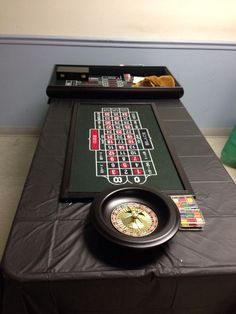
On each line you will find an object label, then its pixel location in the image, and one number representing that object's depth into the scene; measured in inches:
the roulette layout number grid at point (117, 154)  40.2
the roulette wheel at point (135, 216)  29.6
